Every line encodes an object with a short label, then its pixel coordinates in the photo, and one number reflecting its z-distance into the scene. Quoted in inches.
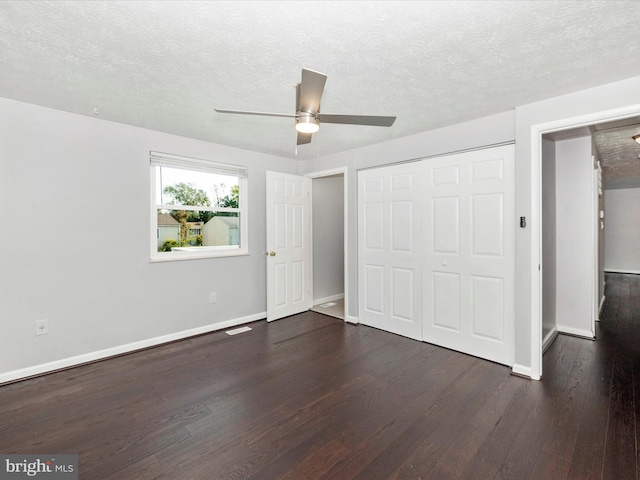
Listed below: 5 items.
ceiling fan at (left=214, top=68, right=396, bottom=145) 68.5
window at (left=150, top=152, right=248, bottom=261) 138.4
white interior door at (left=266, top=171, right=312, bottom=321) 167.8
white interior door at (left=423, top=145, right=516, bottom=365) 114.9
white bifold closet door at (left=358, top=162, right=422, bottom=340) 141.9
